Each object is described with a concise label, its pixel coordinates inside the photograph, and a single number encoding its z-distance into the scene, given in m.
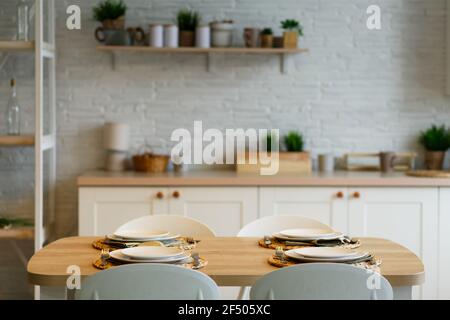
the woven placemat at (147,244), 2.51
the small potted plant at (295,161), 4.23
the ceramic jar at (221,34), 4.28
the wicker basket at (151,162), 4.22
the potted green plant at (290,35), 4.27
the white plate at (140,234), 2.57
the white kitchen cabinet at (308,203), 3.95
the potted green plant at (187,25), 4.29
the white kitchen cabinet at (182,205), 3.93
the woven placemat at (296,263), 2.21
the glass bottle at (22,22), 4.06
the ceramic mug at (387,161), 4.33
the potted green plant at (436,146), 4.41
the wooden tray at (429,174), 4.02
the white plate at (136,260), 2.21
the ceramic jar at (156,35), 4.24
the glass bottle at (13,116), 4.11
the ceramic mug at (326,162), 4.38
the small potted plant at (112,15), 4.24
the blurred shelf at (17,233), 3.92
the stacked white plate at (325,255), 2.24
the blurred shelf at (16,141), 3.91
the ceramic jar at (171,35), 4.26
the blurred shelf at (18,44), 3.91
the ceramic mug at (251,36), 4.30
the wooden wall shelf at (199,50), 4.22
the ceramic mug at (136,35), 4.29
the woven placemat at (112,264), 2.19
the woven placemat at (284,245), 2.54
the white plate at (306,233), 2.61
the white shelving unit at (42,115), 3.86
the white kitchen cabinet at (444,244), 3.96
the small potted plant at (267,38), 4.29
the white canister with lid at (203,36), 4.26
